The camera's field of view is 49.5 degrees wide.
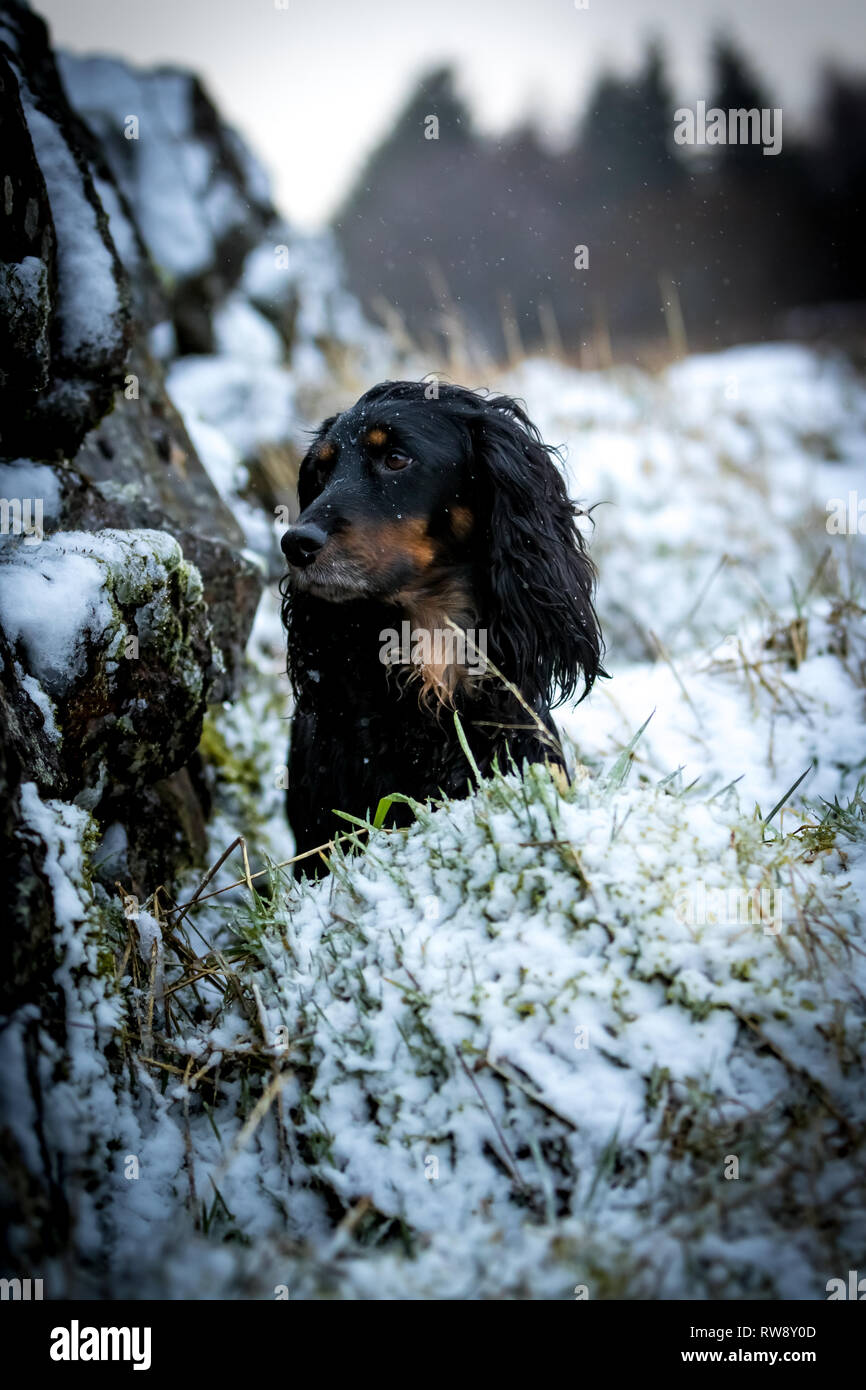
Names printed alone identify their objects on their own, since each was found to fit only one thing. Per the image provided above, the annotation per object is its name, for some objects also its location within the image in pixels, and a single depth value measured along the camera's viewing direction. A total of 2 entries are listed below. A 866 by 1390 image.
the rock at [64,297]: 2.57
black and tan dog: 2.80
